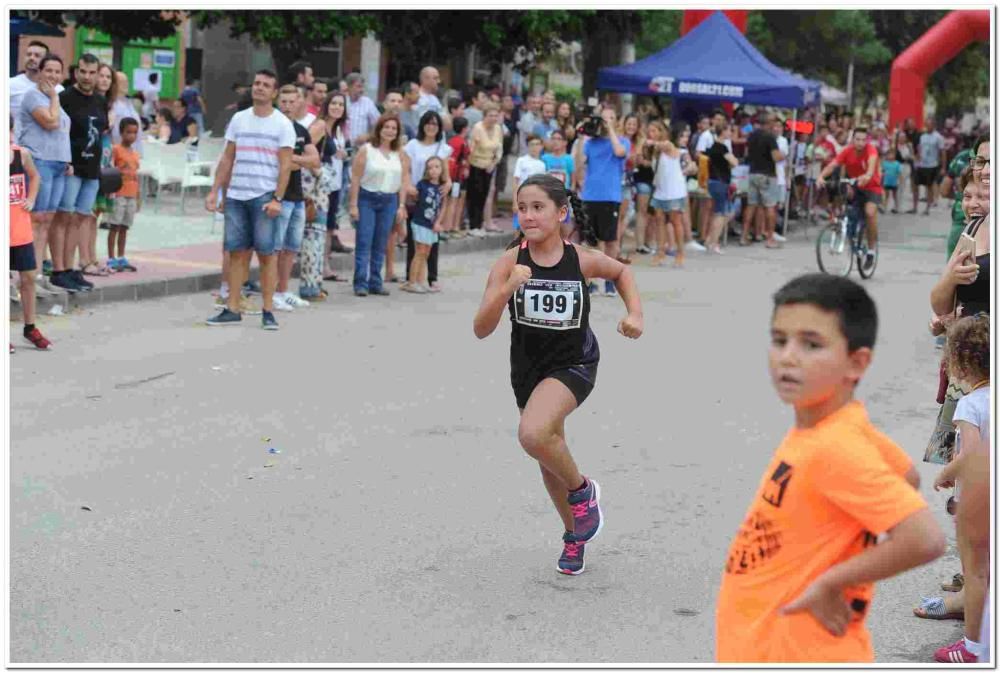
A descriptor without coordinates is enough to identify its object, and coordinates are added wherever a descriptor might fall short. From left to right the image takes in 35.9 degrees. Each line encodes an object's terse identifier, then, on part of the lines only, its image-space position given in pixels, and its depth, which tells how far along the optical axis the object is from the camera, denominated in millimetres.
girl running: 5527
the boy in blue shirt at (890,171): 28672
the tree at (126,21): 23188
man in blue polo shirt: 15211
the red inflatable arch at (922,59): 35719
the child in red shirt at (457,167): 17000
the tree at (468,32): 24156
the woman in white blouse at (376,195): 13320
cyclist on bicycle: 17125
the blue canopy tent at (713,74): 21875
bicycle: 17047
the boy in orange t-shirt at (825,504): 2850
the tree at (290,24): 22875
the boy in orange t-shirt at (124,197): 13305
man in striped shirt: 11547
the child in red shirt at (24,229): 9773
